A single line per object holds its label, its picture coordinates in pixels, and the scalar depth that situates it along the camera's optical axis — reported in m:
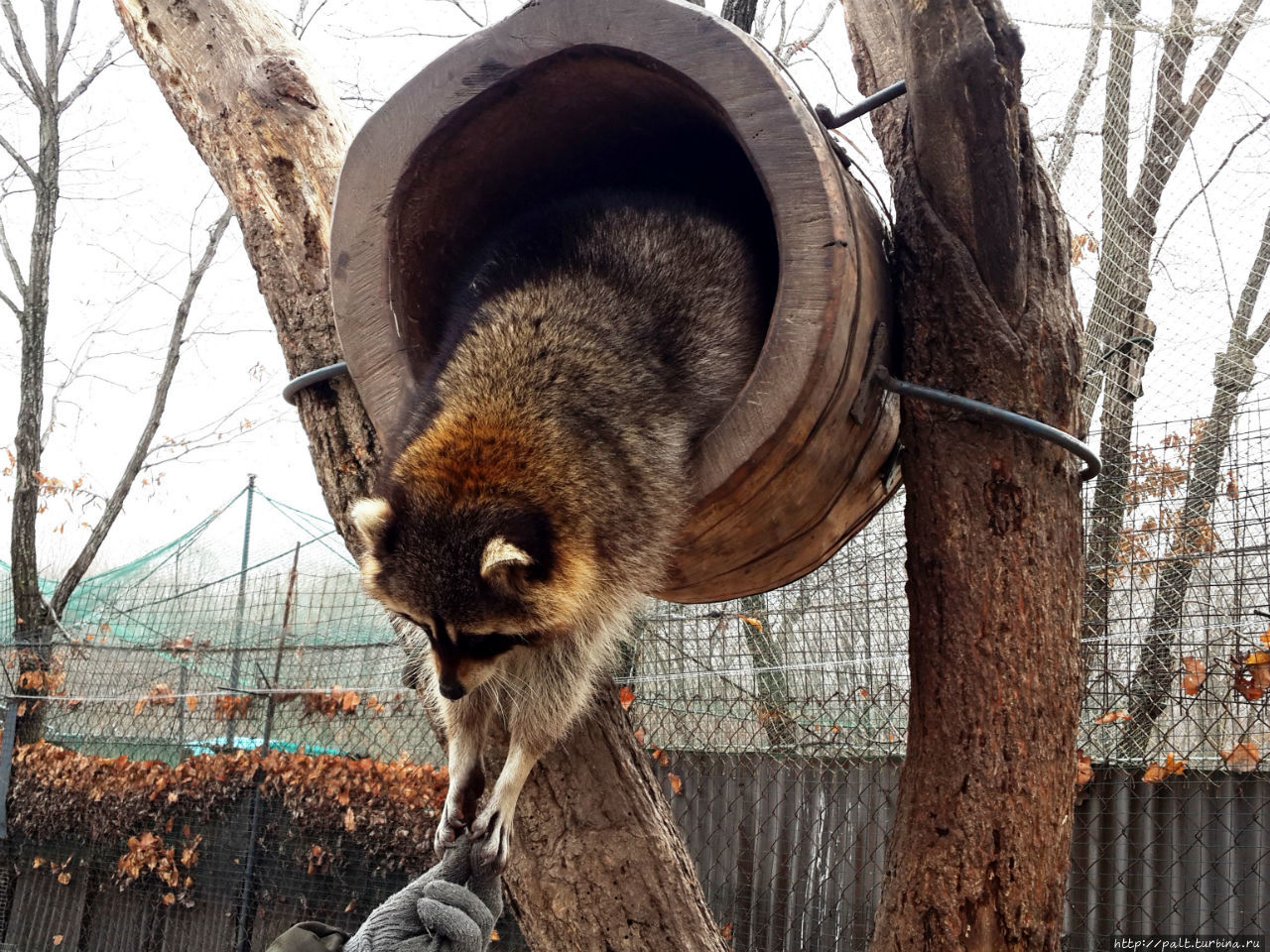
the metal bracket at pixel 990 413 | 1.88
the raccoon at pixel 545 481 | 1.87
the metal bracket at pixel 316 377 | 2.35
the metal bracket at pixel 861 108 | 2.12
